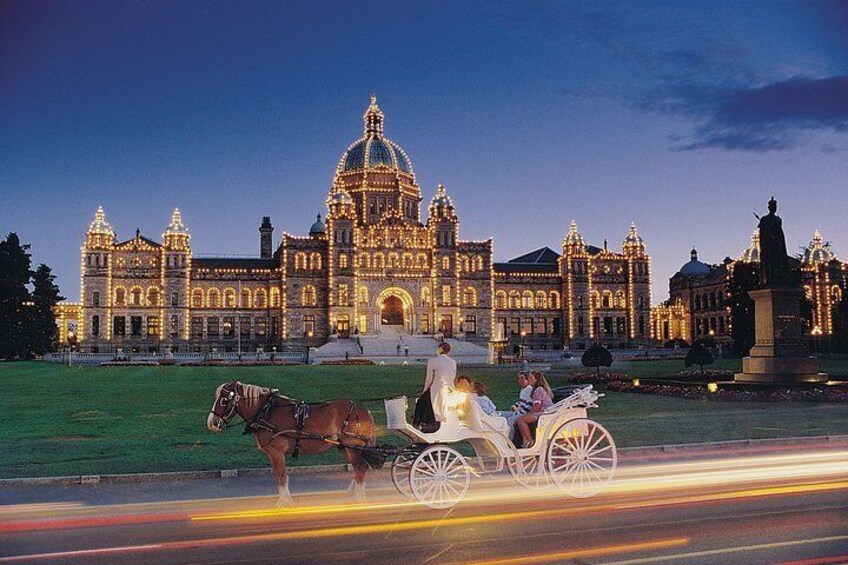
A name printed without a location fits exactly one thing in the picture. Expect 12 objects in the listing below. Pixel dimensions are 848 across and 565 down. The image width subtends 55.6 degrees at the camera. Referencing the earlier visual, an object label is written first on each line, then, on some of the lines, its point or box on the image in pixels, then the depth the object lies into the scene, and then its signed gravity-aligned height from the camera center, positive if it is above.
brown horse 11.98 -1.25
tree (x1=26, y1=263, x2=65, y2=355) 78.56 +3.47
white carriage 11.85 -1.76
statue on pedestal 32.56 +3.34
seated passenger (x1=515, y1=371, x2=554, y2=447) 13.09 -1.10
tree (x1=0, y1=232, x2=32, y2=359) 75.56 +4.80
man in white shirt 12.35 -0.83
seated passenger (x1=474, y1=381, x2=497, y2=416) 13.11 -1.02
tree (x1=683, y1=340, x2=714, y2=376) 40.62 -1.03
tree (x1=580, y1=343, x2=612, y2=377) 43.72 -1.11
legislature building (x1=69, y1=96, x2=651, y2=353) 93.88 +6.61
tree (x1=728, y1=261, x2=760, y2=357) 79.12 +2.78
